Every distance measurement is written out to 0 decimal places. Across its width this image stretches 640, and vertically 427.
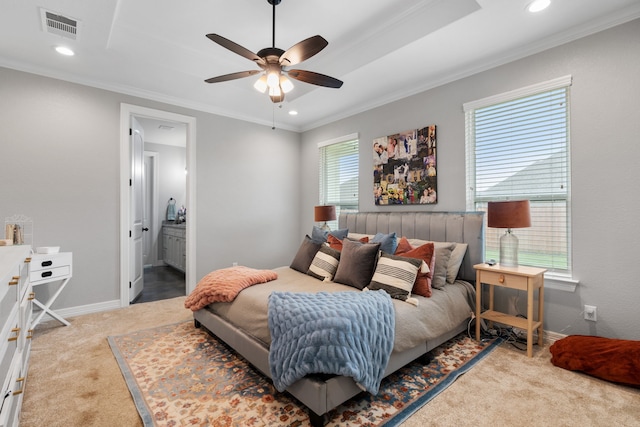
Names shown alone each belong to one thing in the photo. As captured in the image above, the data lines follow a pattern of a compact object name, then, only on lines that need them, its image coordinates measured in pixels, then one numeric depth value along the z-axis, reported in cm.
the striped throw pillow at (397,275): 230
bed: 161
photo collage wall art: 344
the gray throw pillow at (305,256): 324
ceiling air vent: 233
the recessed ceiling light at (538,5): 213
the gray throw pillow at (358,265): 262
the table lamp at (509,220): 241
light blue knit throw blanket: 157
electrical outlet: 237
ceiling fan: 197
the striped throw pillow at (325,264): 294
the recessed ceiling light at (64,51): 276
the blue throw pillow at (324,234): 360
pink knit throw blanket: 248
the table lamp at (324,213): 425
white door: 374
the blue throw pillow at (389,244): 287
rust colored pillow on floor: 192
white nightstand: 269
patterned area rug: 166
